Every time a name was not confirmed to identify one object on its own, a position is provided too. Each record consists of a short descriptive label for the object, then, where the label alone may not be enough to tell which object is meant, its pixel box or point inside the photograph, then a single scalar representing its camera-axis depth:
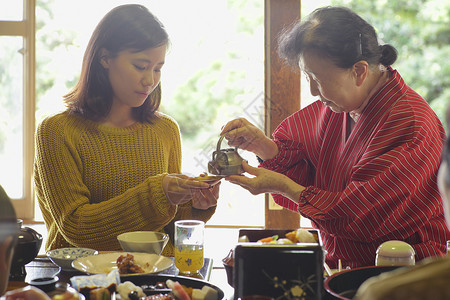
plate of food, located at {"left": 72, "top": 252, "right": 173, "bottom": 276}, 1.50
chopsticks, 1.43
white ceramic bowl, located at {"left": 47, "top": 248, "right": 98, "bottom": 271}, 1.59
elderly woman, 1.74
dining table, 1.53
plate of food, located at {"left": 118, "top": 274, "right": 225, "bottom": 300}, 1.21
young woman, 1.98
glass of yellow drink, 1.59
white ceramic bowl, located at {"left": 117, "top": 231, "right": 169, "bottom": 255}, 1.67
